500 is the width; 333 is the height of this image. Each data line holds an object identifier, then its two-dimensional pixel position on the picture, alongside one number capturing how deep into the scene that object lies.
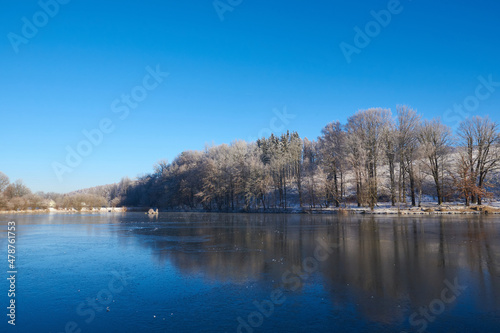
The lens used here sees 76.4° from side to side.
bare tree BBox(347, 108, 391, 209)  49.62
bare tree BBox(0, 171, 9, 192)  71.31
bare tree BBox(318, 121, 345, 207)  53.44
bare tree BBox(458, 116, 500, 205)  45.97
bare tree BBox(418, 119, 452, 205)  47.09
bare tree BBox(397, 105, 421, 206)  48.22
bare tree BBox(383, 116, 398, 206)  48.94
